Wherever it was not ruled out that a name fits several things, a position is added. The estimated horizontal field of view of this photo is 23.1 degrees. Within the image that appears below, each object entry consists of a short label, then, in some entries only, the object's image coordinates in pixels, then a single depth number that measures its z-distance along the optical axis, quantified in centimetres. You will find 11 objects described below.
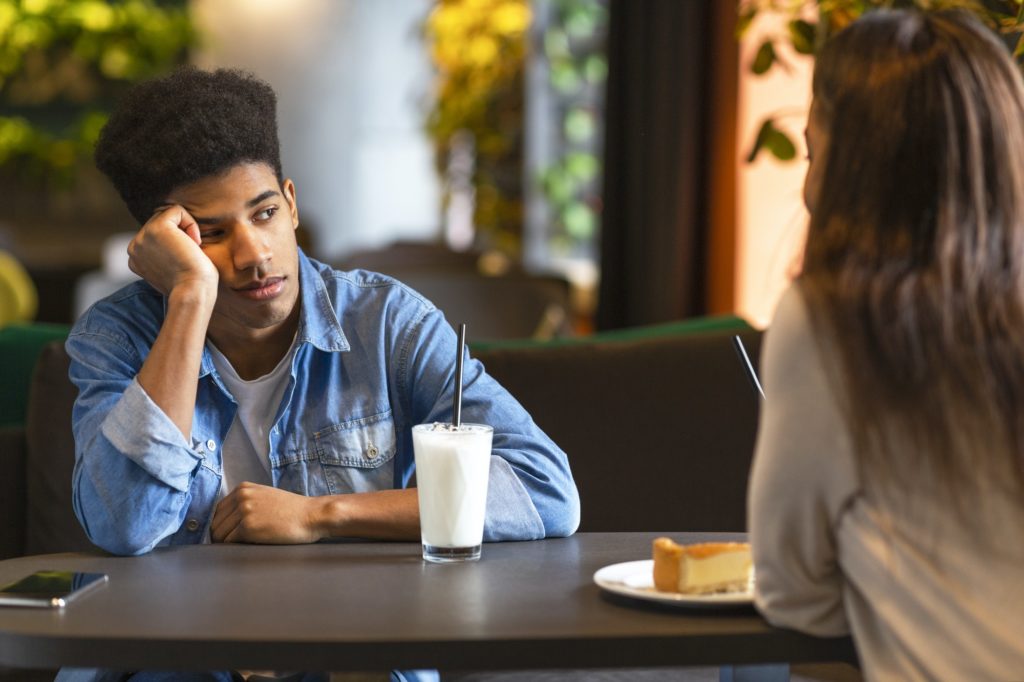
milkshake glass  272
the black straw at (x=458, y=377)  276
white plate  250
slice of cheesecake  254
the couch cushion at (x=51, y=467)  362
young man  293
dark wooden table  239
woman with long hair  243
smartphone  253
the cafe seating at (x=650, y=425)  366
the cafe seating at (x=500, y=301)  611
